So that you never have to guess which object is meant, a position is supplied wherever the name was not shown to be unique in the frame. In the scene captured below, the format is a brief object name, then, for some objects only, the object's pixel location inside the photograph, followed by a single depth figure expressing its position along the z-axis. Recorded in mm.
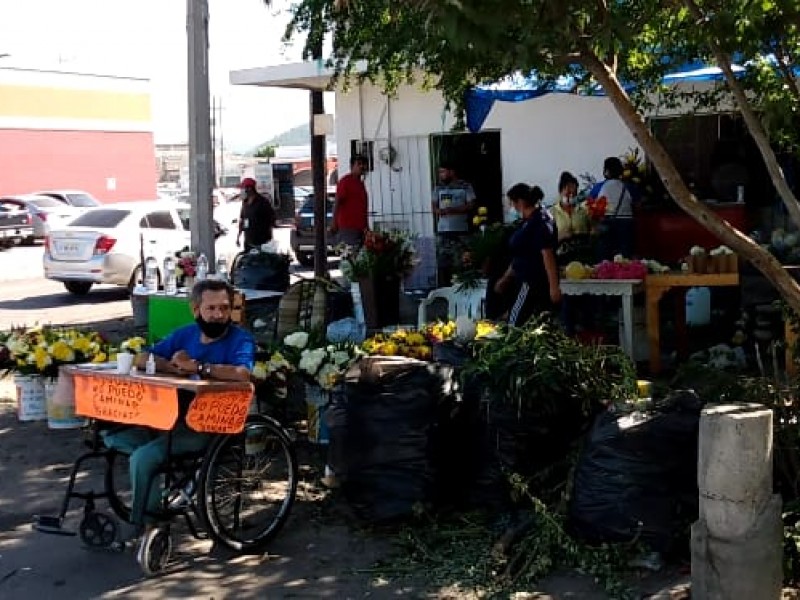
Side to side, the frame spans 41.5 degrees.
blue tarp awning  9578
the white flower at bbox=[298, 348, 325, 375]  6566
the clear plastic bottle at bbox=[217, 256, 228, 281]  10438
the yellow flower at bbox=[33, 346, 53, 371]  7434
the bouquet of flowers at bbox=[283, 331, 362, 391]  6453
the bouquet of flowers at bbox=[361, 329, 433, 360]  6499
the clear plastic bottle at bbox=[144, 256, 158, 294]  9812
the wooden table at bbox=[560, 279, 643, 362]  8492
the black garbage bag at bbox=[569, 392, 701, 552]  4586
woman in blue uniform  7496
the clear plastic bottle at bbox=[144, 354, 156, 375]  5109
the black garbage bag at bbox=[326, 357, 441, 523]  5180
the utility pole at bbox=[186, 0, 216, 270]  9078
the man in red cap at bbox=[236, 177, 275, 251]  14500
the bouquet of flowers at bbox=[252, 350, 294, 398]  6523
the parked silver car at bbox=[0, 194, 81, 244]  29531
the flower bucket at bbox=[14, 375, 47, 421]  7695
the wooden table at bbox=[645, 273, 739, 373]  8453
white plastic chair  9609
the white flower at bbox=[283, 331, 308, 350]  6977
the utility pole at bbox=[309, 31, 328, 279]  12422
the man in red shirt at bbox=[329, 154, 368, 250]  12664
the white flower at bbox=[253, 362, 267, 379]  6453
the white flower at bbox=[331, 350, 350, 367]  6523
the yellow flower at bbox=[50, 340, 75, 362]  7480
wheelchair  4887
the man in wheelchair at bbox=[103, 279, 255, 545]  4887
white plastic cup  5078
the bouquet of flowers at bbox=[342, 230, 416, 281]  10375
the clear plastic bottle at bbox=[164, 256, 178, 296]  9242
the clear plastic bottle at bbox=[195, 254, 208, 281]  8628
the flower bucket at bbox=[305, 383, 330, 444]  6594
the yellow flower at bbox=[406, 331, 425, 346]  6645
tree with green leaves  3813
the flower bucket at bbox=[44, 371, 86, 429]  7559
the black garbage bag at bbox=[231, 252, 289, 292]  11164
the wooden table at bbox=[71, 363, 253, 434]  4824
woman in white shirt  11266
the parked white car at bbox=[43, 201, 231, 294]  16141
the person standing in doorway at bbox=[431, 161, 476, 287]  13445
